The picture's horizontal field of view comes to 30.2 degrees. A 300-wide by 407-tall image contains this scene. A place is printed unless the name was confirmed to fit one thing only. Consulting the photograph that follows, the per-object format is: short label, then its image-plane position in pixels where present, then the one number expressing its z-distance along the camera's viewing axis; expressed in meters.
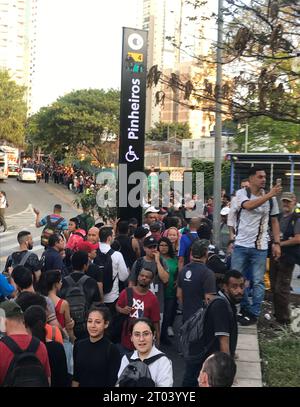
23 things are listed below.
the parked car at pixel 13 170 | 55.04
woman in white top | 3.81
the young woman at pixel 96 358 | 4.20
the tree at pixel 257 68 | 5.31
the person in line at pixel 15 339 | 3.72
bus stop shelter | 15.63
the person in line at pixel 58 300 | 5.11
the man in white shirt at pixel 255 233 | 6.60
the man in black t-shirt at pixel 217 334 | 4.32
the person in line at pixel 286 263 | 7.17
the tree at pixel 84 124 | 46.38
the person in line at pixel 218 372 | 3.15
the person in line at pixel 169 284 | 7.10
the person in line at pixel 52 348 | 4.11
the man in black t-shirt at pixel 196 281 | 5.68
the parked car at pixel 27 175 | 48.62
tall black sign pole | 12.74
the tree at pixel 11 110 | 57.28
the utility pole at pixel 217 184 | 11.33
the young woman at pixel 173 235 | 8.13
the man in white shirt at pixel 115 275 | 6.73
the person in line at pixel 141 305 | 5.60
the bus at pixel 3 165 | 48.10
